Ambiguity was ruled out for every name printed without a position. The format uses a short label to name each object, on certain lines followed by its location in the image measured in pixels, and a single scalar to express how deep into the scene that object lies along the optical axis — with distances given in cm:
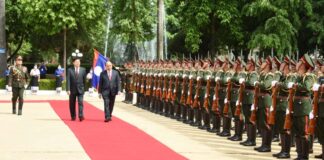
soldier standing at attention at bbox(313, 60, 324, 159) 1243
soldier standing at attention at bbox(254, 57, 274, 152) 1467
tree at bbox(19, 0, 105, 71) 4878
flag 2741
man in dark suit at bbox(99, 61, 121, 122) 2072
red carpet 1327
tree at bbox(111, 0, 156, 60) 4911
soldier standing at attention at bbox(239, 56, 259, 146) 1561
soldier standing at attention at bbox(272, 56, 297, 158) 1377
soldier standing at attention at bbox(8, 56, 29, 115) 2264
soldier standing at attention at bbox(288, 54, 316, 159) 1314
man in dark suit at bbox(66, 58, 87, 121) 2050
